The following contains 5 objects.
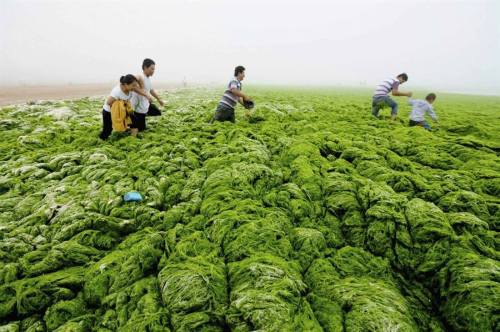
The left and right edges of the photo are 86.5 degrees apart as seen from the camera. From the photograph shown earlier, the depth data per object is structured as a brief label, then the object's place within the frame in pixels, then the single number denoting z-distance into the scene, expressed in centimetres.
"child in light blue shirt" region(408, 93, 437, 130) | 813
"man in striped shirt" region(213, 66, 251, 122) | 761
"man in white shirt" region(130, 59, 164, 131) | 673
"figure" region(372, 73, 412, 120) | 905
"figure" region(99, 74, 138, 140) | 623
